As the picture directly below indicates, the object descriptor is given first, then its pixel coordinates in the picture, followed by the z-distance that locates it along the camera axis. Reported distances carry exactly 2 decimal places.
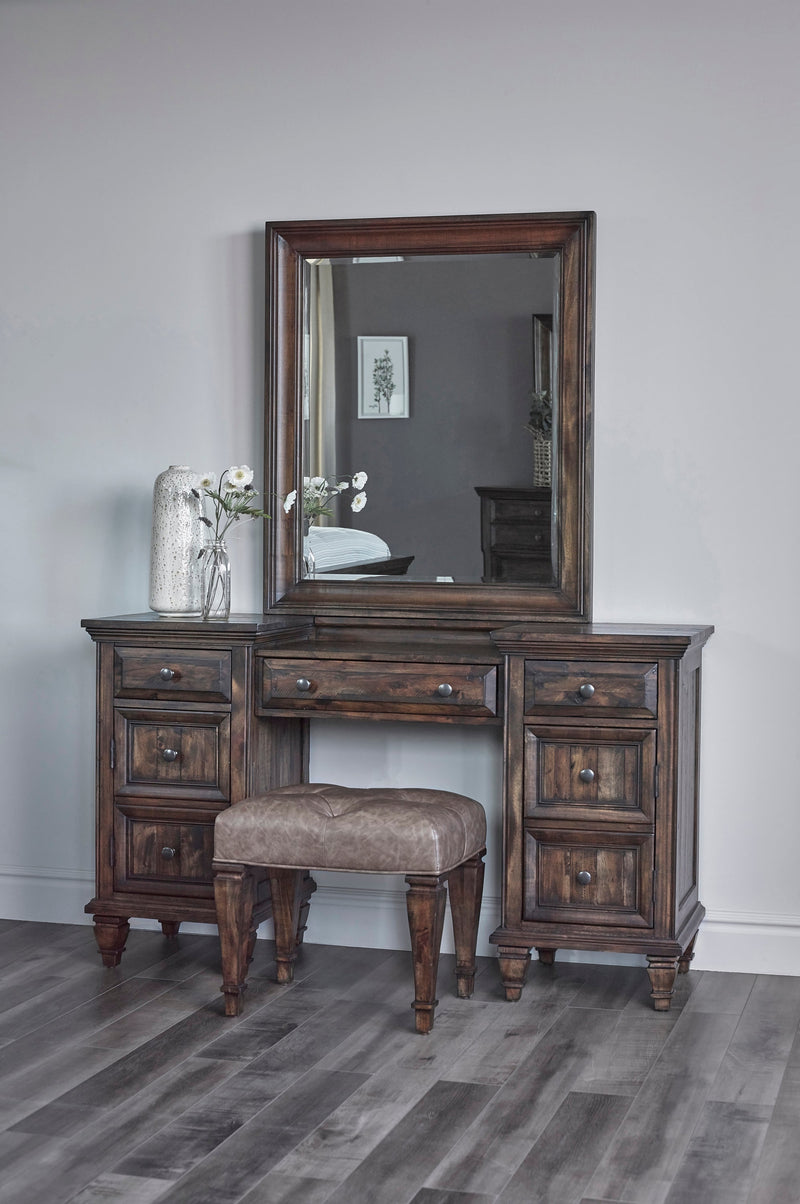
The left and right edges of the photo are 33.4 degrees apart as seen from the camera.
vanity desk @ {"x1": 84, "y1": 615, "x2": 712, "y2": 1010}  3.04
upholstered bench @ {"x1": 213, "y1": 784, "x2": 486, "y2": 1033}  2.86
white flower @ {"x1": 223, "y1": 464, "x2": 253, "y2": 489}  3.45
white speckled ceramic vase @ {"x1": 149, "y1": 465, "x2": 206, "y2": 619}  3.47
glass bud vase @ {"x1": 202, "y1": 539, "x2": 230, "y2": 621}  3.44
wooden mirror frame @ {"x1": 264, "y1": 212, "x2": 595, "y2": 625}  3.41
